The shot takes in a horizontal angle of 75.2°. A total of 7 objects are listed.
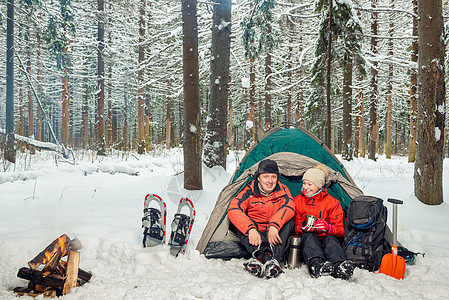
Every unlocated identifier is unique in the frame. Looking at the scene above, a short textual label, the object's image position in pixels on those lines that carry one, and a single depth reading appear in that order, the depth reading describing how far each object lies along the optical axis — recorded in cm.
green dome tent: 329
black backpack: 292
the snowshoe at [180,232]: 312
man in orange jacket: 284
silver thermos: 301
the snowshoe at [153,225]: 323
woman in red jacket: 267
